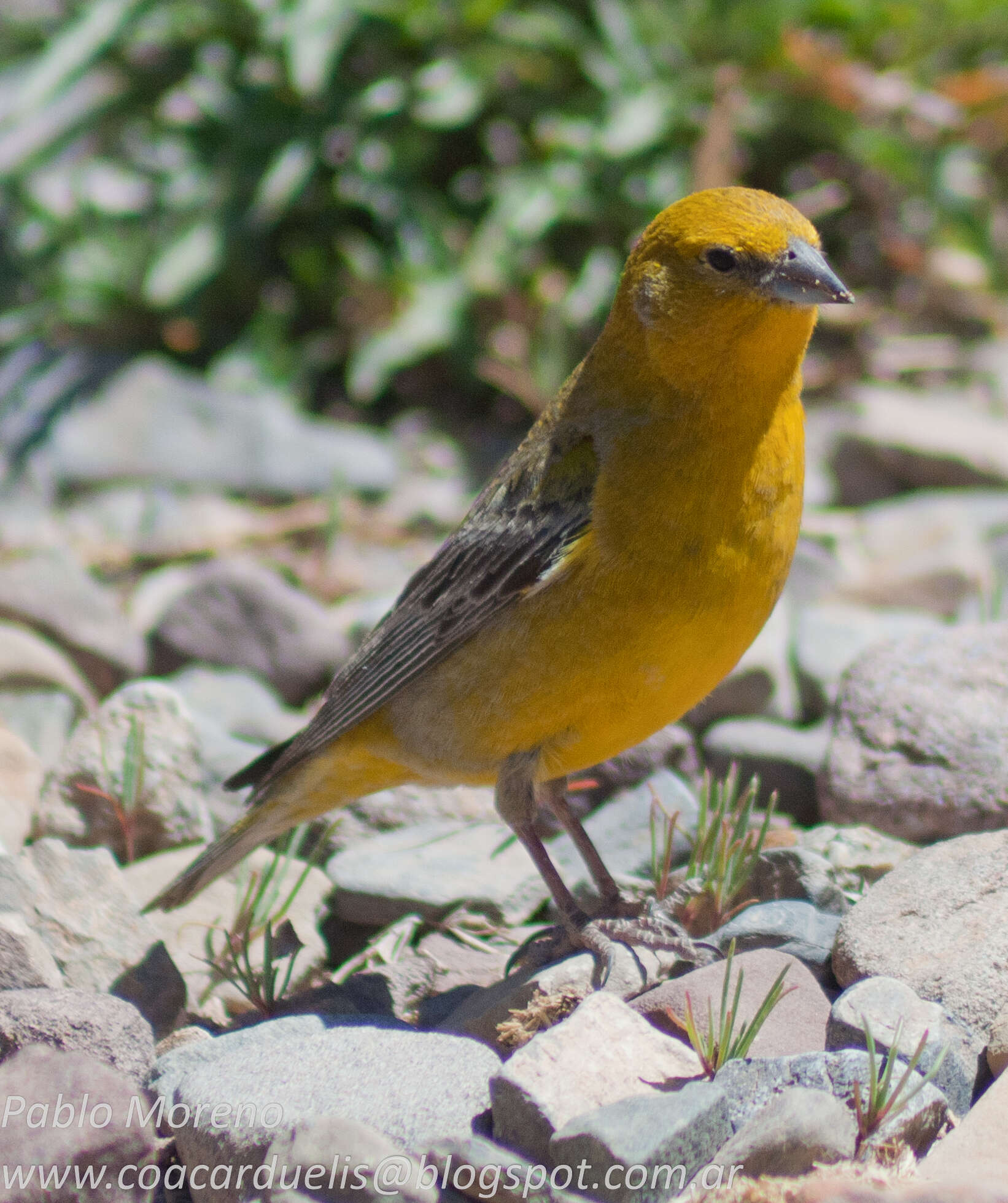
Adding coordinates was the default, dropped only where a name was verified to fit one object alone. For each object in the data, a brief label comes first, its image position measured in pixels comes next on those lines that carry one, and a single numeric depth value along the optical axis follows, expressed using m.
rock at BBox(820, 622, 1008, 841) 8.08
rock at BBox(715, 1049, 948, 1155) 5.38
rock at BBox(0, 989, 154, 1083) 6.21
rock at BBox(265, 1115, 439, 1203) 4.96
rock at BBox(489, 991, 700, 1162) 5.43
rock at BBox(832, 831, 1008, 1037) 6.21
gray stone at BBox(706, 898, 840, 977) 6.76
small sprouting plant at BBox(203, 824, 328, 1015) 6.96
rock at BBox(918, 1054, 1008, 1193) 5.16
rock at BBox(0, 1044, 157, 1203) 5.46
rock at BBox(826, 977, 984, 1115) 5.63
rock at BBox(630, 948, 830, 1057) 6.07
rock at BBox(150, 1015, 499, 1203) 5.58
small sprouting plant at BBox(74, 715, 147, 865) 8.22
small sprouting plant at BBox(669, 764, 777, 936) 7.12
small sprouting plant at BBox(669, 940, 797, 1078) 5.61
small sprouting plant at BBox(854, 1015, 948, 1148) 5.13
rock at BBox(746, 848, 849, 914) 7.28
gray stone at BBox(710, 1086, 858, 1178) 5.02
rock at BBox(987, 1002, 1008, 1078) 5.82
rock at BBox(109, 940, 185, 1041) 7.13
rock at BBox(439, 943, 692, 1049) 6.50
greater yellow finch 6.95
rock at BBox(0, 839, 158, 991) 7.33
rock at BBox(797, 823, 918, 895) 7.60
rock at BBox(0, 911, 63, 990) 6.80
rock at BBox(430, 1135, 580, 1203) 5.16
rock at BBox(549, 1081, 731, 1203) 5.04
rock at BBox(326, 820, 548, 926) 7.93
